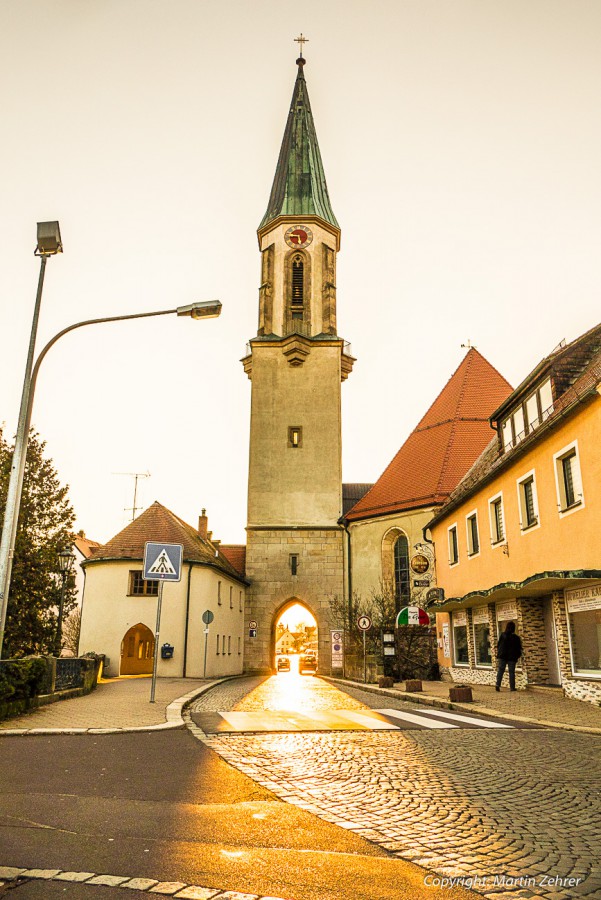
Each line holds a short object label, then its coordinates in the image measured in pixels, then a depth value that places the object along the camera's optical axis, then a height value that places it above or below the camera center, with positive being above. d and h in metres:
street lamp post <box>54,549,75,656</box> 24.41 +3.29
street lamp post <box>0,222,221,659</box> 10.86 +3.93
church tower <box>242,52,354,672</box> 39.22 +13.74
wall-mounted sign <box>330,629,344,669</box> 32.72 +0.80
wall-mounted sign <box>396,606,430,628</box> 22.55 +1.52
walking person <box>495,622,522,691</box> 16.59 +0.41
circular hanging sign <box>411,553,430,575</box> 28.92 +3.90
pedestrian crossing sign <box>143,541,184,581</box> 14.20 +1.96
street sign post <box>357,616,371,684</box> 23.86 +1.38
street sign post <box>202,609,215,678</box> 26.39 +1.74
